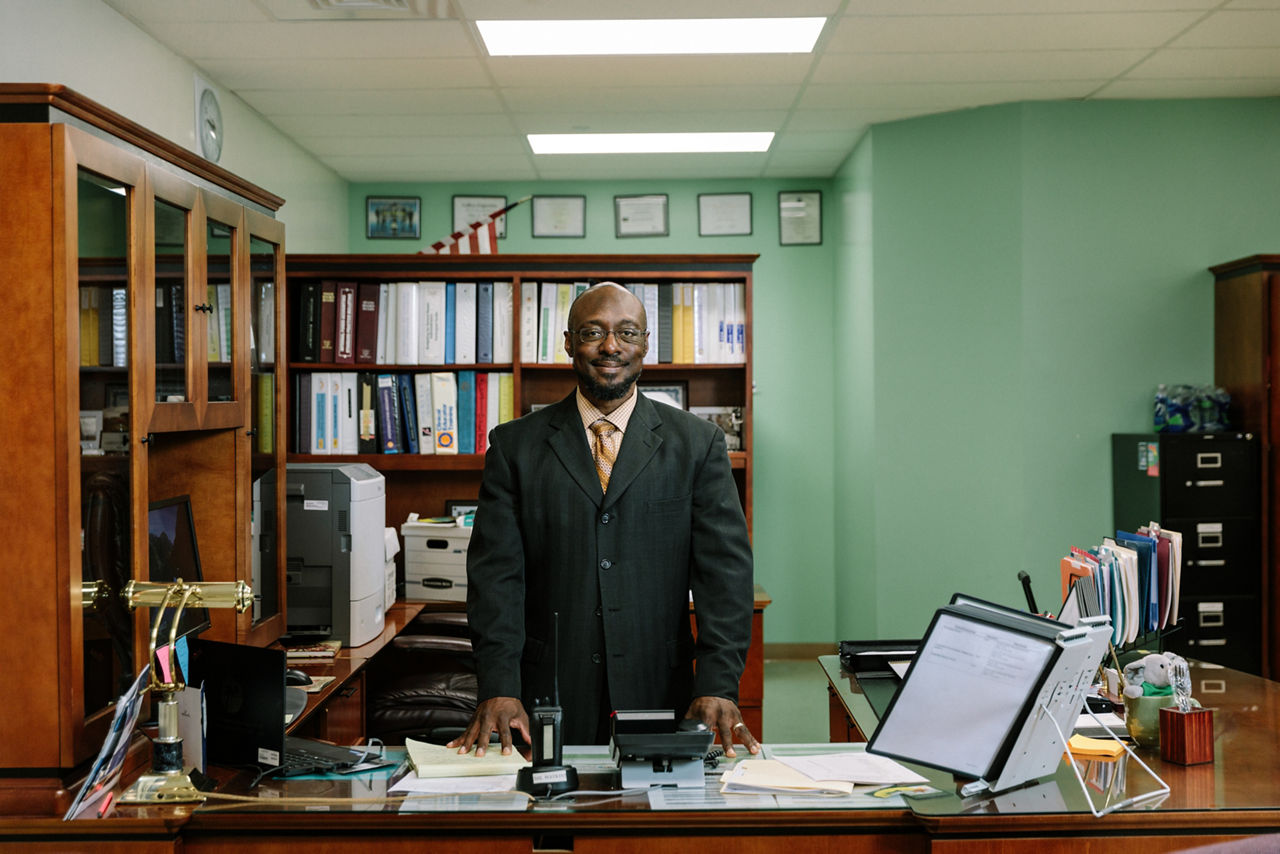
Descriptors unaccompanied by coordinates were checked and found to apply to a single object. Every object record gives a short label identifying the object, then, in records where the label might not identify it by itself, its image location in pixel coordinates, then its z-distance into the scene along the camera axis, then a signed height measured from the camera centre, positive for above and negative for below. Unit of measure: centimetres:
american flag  517 +99
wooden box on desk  179 -57
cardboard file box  421 -56
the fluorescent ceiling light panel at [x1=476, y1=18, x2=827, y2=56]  344 +138
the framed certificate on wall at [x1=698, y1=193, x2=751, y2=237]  571 +122
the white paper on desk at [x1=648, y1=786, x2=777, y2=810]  156 -59
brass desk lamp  162 -43
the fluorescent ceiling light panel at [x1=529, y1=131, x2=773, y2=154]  489 +141
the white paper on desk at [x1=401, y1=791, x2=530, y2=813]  155 -59
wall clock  381 +120
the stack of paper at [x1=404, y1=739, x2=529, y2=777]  169 -57
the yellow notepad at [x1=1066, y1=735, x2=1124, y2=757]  187 -61
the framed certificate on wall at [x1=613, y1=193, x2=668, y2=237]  571 +120
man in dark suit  203 -24
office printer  329 -40
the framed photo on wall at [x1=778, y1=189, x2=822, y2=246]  572 +118
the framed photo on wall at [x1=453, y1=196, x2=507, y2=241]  572 +126
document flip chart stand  155 -43
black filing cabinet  407 -45
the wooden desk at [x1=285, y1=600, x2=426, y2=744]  285 -80
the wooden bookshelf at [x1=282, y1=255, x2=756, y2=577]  439 +68
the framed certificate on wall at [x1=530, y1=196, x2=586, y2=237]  572 +120
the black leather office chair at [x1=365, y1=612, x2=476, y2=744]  329 -91
